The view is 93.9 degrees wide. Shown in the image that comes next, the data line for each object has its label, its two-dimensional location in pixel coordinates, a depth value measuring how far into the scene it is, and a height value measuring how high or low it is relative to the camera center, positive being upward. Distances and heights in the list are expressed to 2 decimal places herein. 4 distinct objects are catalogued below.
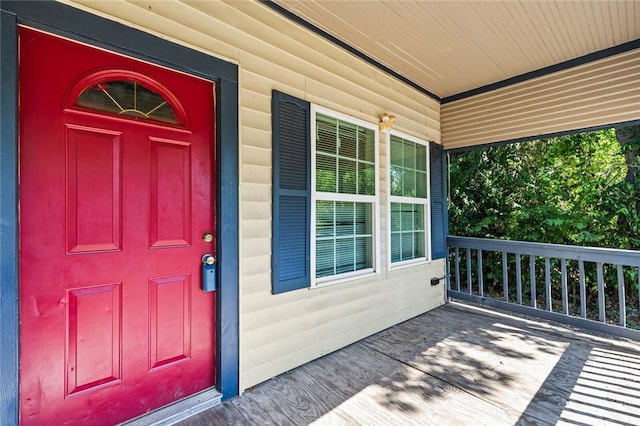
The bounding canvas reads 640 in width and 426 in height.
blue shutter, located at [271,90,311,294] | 2.34 +0.19
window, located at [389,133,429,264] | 3.52 +0.21
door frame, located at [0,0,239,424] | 1.35 +0.39
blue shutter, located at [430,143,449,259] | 4.18 +0.19
